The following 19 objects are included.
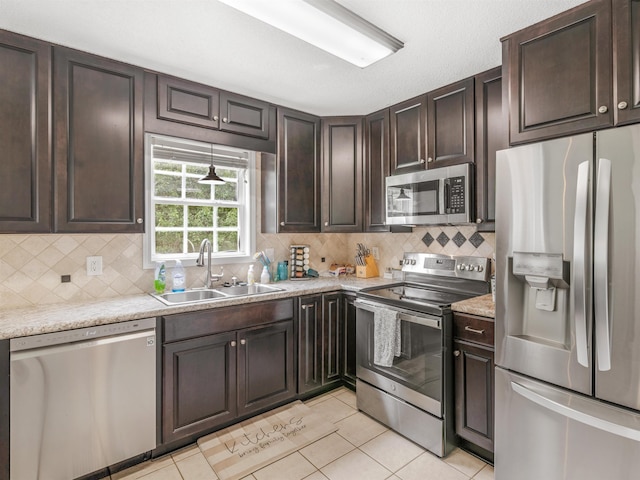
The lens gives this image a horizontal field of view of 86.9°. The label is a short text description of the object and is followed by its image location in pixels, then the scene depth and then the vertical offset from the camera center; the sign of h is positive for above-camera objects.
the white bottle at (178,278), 2.56 -0.29
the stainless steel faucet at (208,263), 2.63 -0.19
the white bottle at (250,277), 2.91 -0.33
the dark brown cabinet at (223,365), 2.08 -0.86
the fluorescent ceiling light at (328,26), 1.51 +1.05
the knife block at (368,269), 3.28 -0.29
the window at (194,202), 2.64 +0.32
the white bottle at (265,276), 3.01 -0.33
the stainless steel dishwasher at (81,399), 1.64 -0.84
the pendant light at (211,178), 2.56 +0.46
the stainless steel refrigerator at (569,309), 1.34 -0.31
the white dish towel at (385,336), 2.30 -0.68
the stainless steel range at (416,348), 2.08 -0.74
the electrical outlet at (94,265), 2.29 -0.18
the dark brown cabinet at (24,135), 1.79 +0.57
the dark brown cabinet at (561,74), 1.50 +0.79
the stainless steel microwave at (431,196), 2.31 +0.32
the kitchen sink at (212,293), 2.49 -0.42
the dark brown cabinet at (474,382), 1.93 -0.84
